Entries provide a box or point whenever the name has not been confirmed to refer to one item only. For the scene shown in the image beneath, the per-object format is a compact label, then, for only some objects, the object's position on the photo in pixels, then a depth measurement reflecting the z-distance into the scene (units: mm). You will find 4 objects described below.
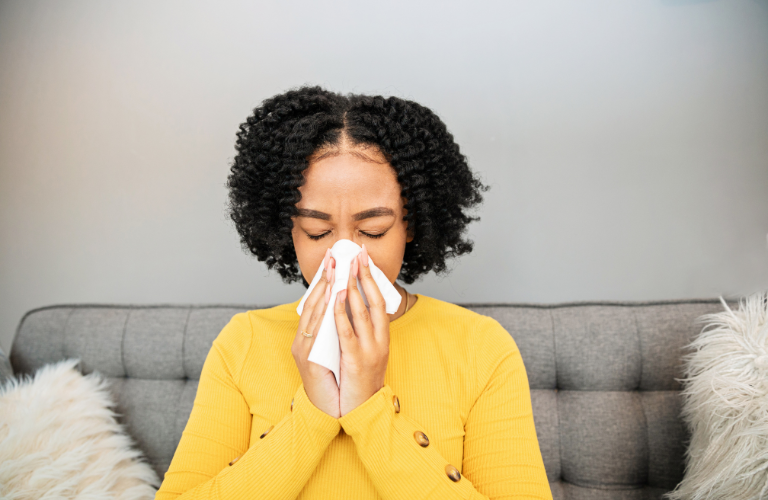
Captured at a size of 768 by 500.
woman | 798
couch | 1196
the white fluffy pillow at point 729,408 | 892
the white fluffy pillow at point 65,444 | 1030
